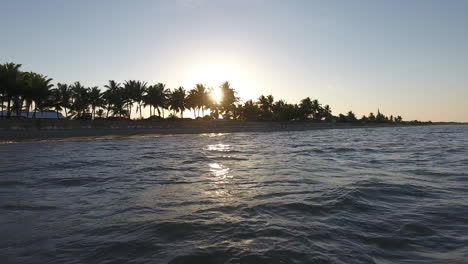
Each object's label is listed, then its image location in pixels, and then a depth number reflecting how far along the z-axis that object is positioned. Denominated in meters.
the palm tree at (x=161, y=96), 84.94
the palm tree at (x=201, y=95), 97.50
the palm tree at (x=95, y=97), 78.32
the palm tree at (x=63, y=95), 71.81
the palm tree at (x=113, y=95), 79.62
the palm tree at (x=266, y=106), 124.88
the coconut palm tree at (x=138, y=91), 80.56
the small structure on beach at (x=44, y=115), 72.56
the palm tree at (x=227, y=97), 106.50
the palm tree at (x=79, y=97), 77.42
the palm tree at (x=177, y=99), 94.75
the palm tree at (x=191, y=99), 97.19
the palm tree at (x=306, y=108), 135.32
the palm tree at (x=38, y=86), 54.09
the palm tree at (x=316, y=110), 145.00
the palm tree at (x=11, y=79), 48.69
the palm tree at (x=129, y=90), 80.06
